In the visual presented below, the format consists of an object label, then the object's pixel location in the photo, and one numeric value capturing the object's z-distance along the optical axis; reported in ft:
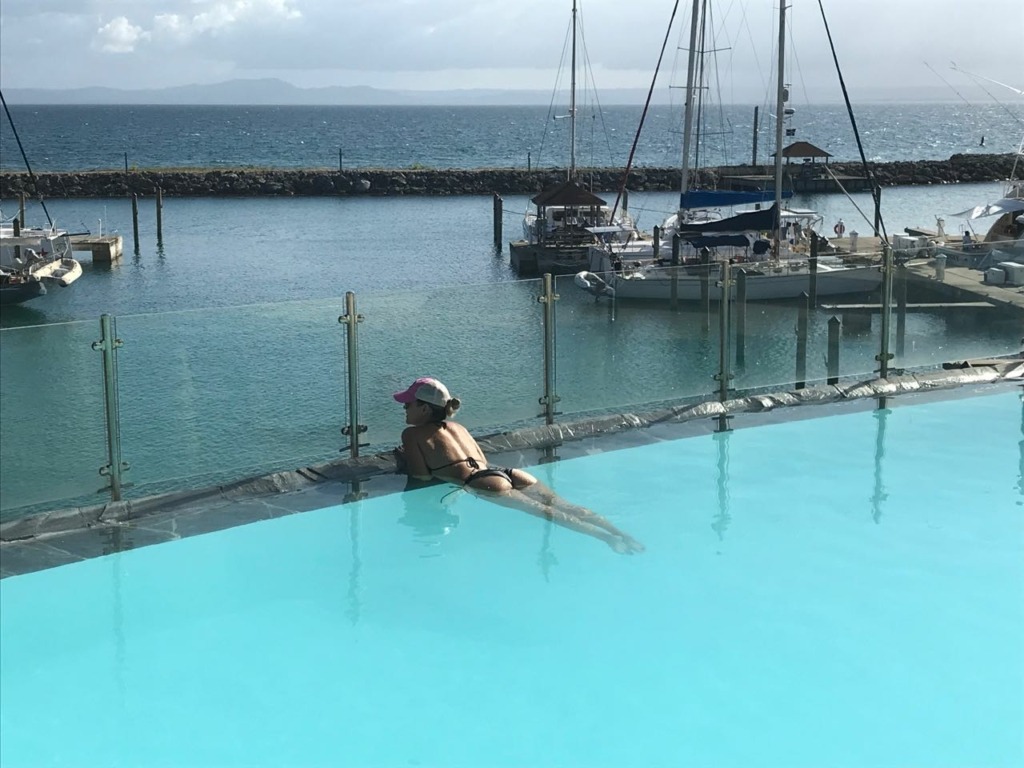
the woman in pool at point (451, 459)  26.63
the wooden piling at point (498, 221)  143.95
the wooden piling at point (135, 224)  139.85
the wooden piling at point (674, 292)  36.58
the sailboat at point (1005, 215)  92.07
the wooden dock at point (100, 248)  126.72
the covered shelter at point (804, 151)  178.50
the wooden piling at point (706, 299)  35.24
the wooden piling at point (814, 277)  36.27
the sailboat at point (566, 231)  112.27
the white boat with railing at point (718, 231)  89.40
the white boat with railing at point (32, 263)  96.37
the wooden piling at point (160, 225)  148.46
